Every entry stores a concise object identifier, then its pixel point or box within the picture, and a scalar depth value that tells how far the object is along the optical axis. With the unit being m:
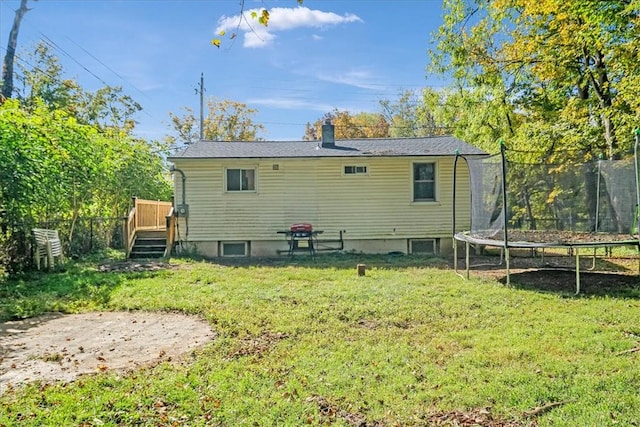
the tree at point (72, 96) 22.47
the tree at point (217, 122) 32.94
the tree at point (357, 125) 34.38
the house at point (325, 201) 11.60
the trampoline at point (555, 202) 7.71
